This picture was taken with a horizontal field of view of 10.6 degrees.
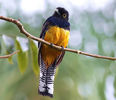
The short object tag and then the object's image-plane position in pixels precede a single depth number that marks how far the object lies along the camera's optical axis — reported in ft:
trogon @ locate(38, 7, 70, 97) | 23.00
